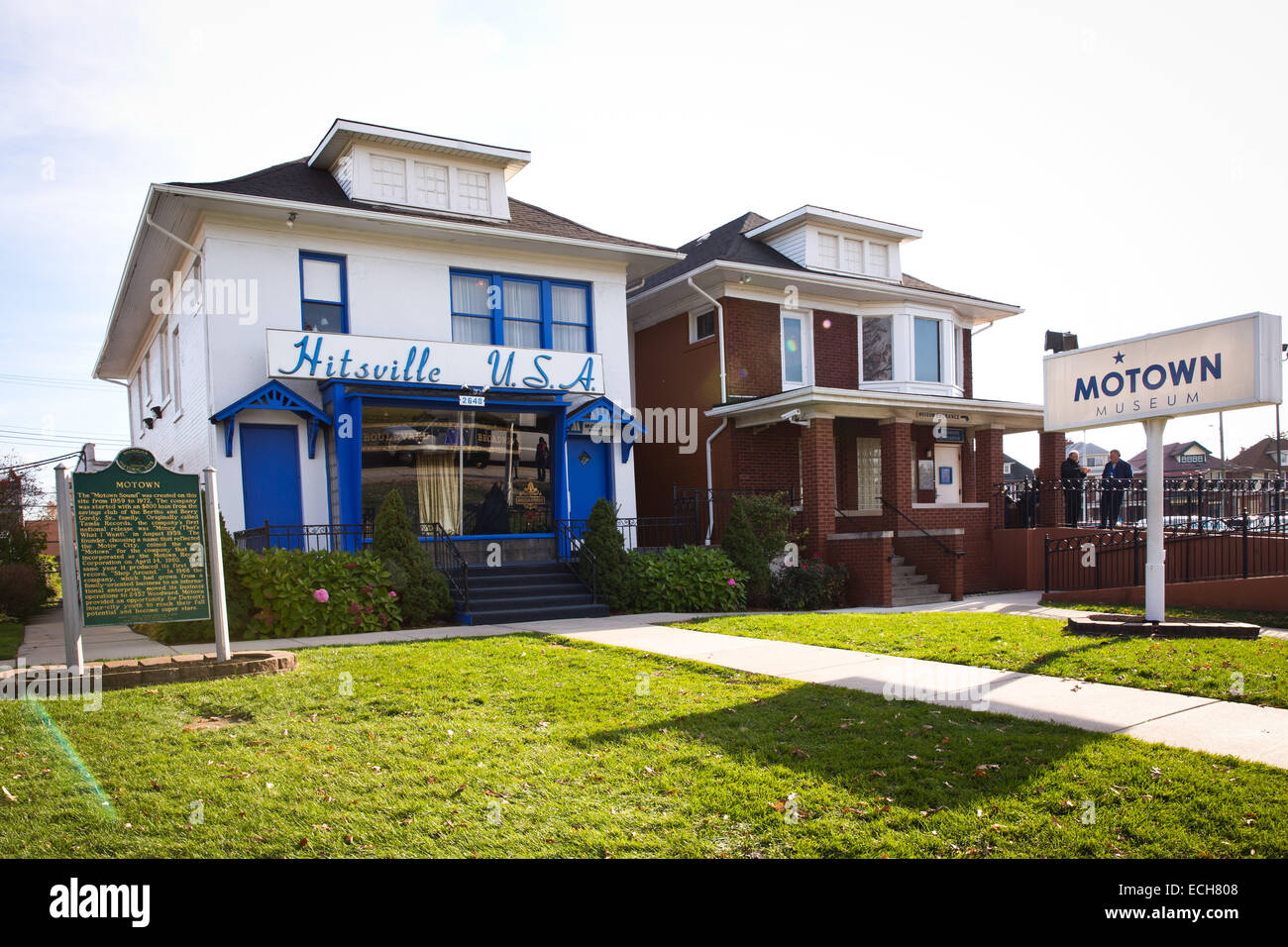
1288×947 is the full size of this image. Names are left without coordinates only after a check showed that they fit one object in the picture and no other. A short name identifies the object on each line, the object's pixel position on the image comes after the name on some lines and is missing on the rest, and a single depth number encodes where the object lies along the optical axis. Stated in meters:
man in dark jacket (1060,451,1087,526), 19.44
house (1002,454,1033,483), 57.59
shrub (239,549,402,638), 11.95
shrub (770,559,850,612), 16.47
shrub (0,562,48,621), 16.64
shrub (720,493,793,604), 16.08
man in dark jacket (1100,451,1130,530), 17.94
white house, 14.70
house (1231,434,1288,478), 60.40
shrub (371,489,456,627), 13.05
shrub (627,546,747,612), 14.69
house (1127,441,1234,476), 70.07
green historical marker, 8.00
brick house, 18.36
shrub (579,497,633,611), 14.53
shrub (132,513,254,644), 11.76
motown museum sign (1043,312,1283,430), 8.80
